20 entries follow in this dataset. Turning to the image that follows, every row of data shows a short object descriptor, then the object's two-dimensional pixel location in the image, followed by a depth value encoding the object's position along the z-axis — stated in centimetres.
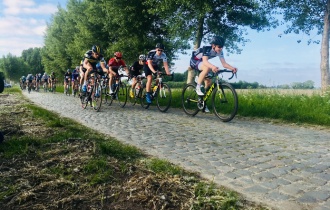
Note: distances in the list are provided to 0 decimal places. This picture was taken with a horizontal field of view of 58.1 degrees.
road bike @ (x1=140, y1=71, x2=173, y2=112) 1112
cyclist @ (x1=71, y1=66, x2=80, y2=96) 2198
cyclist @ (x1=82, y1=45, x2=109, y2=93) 1153
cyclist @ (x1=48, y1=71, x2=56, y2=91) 3252
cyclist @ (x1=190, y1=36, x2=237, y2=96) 866
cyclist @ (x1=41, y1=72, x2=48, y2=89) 3438
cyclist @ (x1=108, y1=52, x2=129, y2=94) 1252
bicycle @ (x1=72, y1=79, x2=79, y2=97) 2203
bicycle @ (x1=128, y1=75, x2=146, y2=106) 1249
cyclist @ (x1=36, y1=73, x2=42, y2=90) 3638
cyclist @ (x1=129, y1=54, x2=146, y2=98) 1276
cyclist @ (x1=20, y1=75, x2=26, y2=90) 4256
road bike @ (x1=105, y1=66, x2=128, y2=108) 1270
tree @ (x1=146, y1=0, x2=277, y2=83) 1892
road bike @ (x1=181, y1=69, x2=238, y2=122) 860
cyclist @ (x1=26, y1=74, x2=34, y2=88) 3263
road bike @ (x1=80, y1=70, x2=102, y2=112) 1138
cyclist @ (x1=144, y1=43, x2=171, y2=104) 1120
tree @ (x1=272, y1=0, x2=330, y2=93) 2066
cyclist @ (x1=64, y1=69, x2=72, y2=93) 2594
